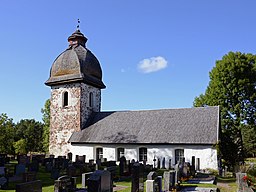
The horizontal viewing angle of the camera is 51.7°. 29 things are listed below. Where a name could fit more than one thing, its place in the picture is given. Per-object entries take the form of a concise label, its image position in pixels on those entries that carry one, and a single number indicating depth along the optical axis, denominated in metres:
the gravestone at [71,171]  13.94
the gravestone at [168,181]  10.90
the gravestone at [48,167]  17.27
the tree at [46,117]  36.78
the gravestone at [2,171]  12.76
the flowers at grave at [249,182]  9.83
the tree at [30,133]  45.67
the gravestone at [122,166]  15.51
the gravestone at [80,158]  20.43
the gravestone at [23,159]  19.33
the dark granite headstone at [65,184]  9.44
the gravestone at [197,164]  17.84
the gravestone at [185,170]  14.22
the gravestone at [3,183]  11.35
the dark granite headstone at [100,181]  7.30
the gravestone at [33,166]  17.05
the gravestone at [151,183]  9.19
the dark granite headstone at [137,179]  9.88
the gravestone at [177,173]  12.01
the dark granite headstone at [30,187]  6.22
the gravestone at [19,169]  14.55
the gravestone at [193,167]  15.60
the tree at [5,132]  26.18
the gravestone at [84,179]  11.02
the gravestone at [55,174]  13.89
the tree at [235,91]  25.81
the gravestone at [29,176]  10.79
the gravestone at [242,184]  9.73
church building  19.27
